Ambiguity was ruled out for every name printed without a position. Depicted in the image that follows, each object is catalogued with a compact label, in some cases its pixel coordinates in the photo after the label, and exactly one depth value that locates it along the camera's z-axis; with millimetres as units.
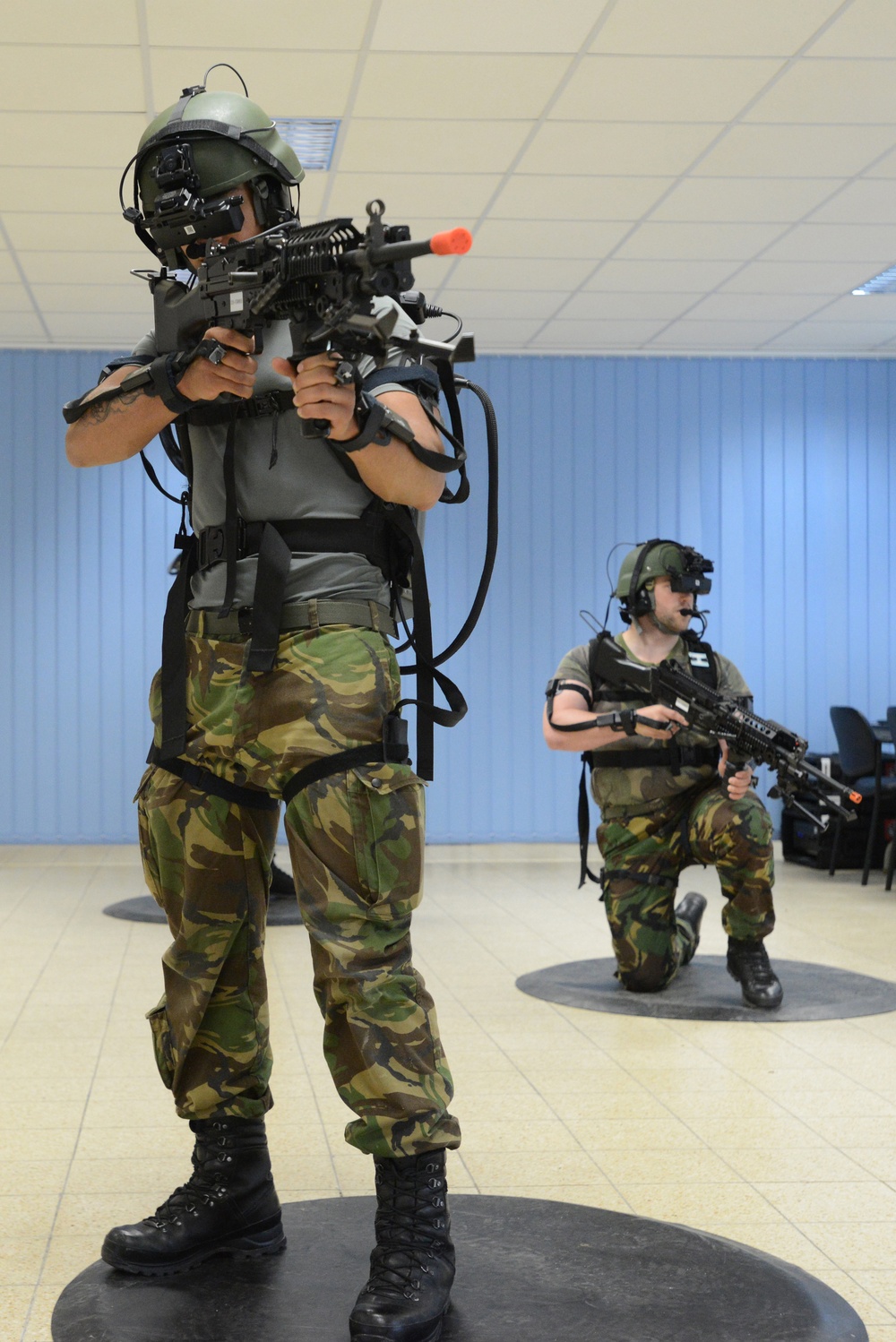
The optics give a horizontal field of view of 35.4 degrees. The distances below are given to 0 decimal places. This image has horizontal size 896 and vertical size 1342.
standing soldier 1960
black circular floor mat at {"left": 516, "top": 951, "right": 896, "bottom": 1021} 4090
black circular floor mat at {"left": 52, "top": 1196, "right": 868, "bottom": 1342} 1916
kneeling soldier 4172
